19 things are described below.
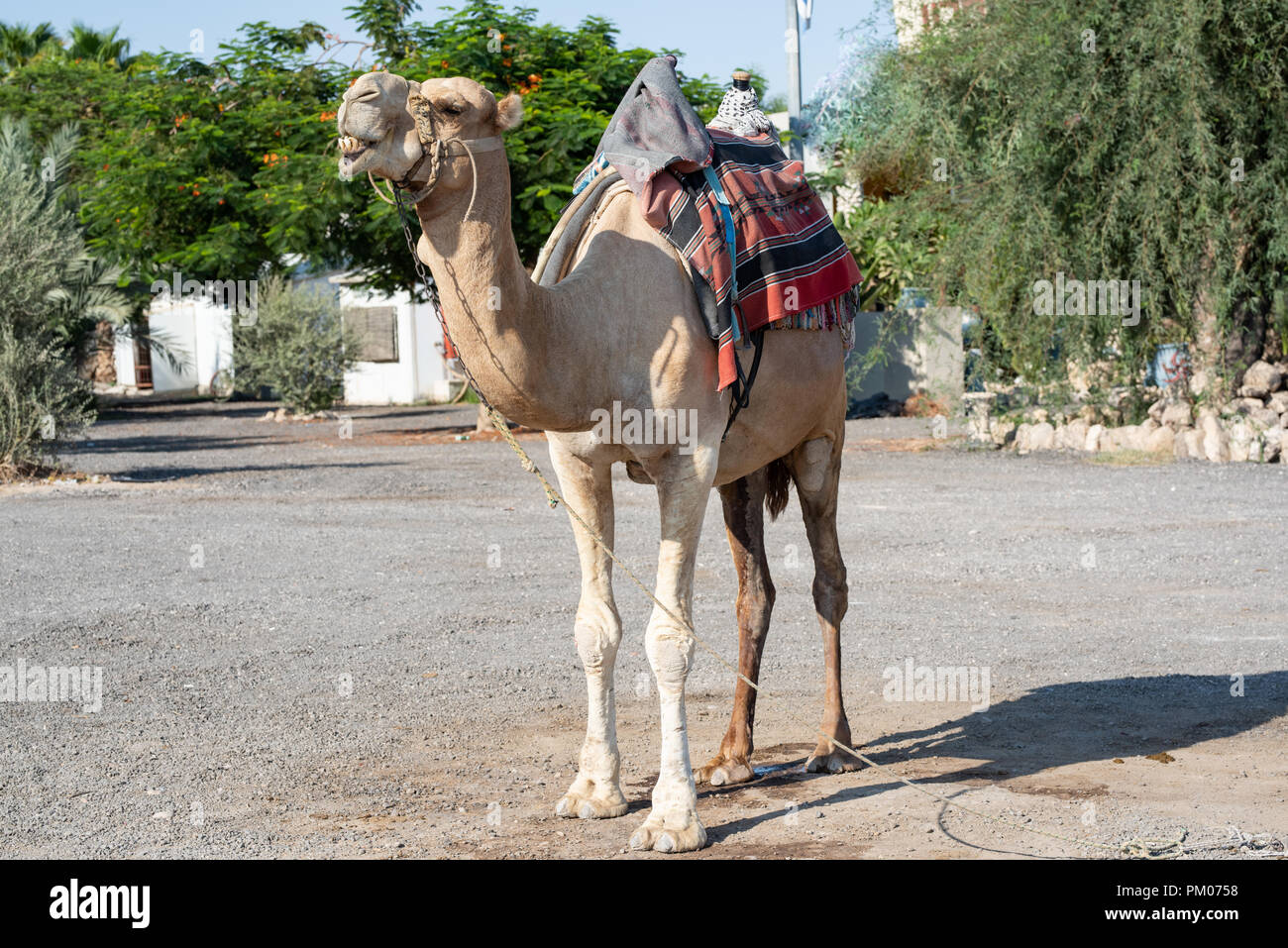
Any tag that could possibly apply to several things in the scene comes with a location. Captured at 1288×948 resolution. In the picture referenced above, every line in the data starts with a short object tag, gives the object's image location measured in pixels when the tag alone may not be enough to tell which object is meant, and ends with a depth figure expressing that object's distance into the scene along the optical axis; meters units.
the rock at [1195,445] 17.69
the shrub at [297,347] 27.84
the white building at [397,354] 34.97
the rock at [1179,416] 18.38
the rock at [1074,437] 19.33
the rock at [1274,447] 17.30
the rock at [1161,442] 18.12
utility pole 24.16
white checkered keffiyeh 6.07
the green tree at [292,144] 20.88
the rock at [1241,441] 17.36
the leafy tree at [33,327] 16.45
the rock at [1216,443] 17.39
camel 4.05
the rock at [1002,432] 20.34
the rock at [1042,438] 19.72
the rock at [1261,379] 18.30
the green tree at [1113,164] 16.31
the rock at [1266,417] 17.95
